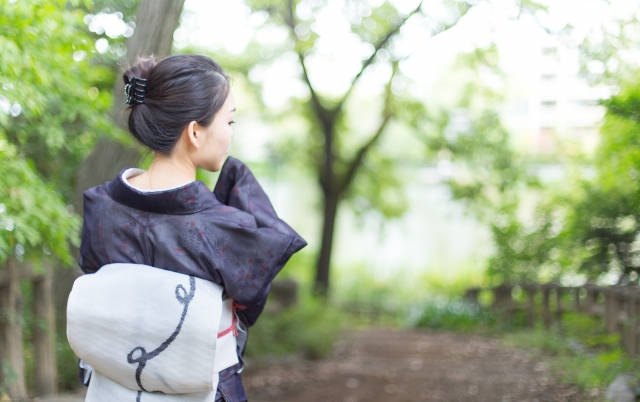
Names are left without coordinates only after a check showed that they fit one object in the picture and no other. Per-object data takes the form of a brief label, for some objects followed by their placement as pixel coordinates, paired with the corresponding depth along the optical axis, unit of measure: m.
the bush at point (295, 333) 5.92
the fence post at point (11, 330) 2.96
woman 1.44
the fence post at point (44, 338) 3.25
